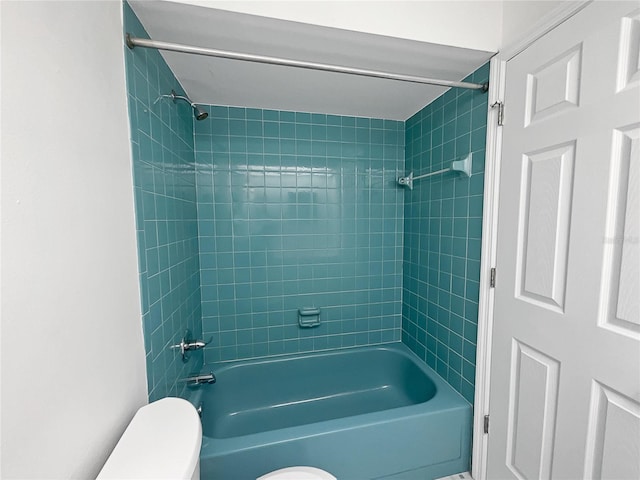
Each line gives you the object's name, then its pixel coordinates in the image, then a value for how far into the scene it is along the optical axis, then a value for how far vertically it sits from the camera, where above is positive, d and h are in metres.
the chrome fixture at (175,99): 1.33 +0.62
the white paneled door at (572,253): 0.76 -0.12
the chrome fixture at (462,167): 1.37 +0.29
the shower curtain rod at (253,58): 0.92 +0.61
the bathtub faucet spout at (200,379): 1.51 -0.92
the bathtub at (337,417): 1.20 -1.14
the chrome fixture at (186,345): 1.39 -0.68
